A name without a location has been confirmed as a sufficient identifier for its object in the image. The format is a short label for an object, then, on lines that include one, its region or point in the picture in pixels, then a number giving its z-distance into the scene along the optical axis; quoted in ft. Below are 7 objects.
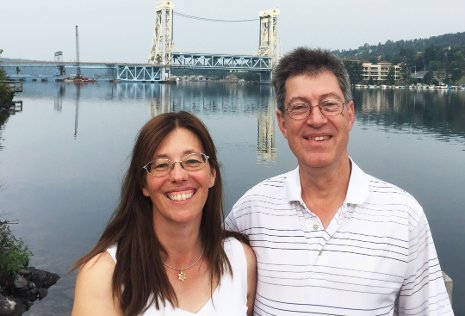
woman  3.89
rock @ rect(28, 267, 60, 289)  18.69
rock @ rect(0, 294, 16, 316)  16.24
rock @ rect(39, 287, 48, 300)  18.30
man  4.17
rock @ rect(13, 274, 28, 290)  18.03
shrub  17.60
